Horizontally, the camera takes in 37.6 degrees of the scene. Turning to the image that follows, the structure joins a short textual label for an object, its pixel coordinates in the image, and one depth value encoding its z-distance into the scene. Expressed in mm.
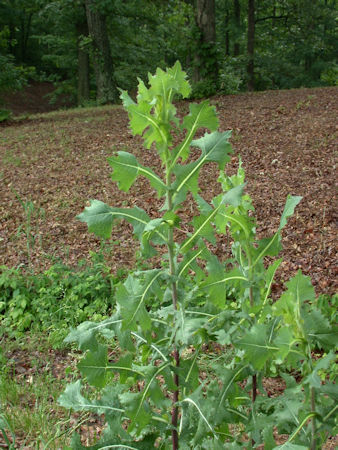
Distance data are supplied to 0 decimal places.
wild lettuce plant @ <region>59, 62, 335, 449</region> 1494
